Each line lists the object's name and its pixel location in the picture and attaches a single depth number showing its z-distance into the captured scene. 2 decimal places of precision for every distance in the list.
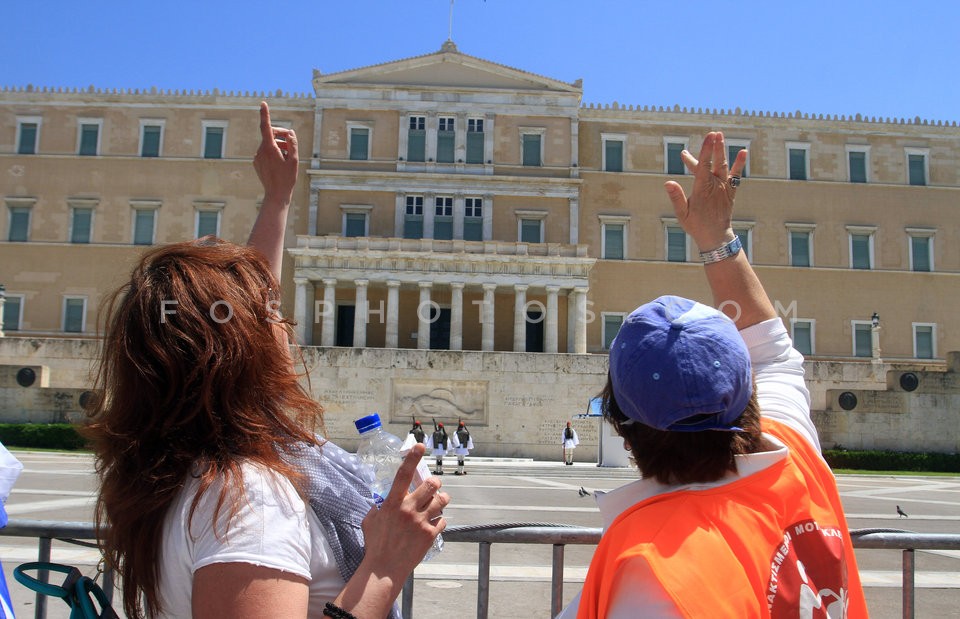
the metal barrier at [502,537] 2.88
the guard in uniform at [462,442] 21.31
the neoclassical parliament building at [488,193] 38.38
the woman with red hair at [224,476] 1.47
